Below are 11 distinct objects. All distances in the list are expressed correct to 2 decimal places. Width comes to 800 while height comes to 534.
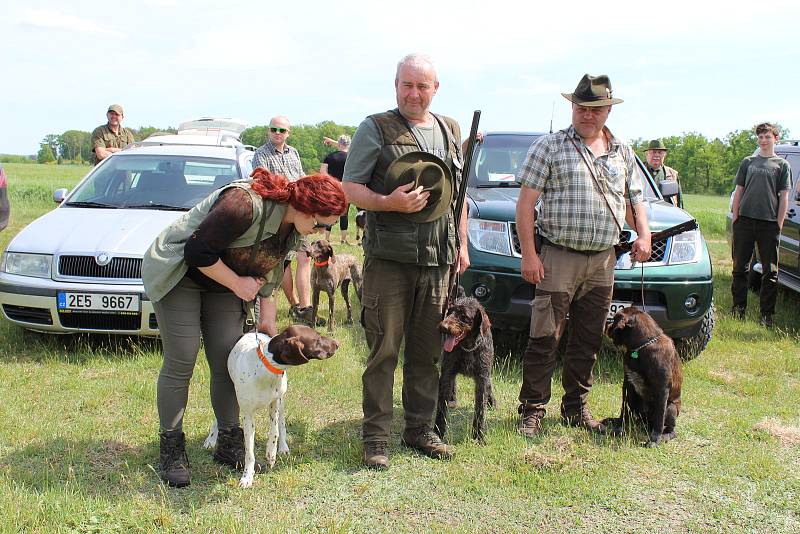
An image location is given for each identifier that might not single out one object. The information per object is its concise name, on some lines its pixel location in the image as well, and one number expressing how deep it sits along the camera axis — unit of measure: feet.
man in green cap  34.40
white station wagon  17.79
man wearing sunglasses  24.21
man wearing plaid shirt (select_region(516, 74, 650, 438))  13.64
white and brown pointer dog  11.10
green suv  17.57
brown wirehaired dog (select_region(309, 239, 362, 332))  23.20
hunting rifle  13.08
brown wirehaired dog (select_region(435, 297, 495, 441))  13.65
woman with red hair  11.02
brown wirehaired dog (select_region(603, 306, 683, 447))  13.84
